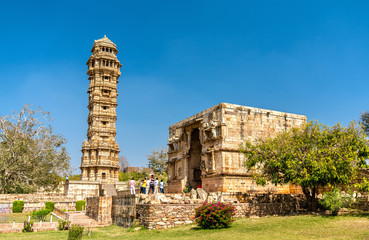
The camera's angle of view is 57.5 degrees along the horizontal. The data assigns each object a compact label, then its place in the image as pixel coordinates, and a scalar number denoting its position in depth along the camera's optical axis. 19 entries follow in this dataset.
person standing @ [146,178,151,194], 21.30
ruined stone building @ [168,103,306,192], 21.03
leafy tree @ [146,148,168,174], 49.38
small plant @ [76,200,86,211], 26.89
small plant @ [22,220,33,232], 16.53
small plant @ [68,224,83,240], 12.78
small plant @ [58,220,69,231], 17.38
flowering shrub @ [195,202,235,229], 14.73
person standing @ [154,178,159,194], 20.93
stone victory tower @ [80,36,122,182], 44.12
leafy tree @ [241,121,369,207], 16.75
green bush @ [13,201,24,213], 24.41
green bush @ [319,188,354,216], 15.35
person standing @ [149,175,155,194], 20.97
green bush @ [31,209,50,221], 18.95
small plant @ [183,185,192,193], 23.96
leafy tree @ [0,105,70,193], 30.20
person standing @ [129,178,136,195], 20.59
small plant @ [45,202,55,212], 24.30
